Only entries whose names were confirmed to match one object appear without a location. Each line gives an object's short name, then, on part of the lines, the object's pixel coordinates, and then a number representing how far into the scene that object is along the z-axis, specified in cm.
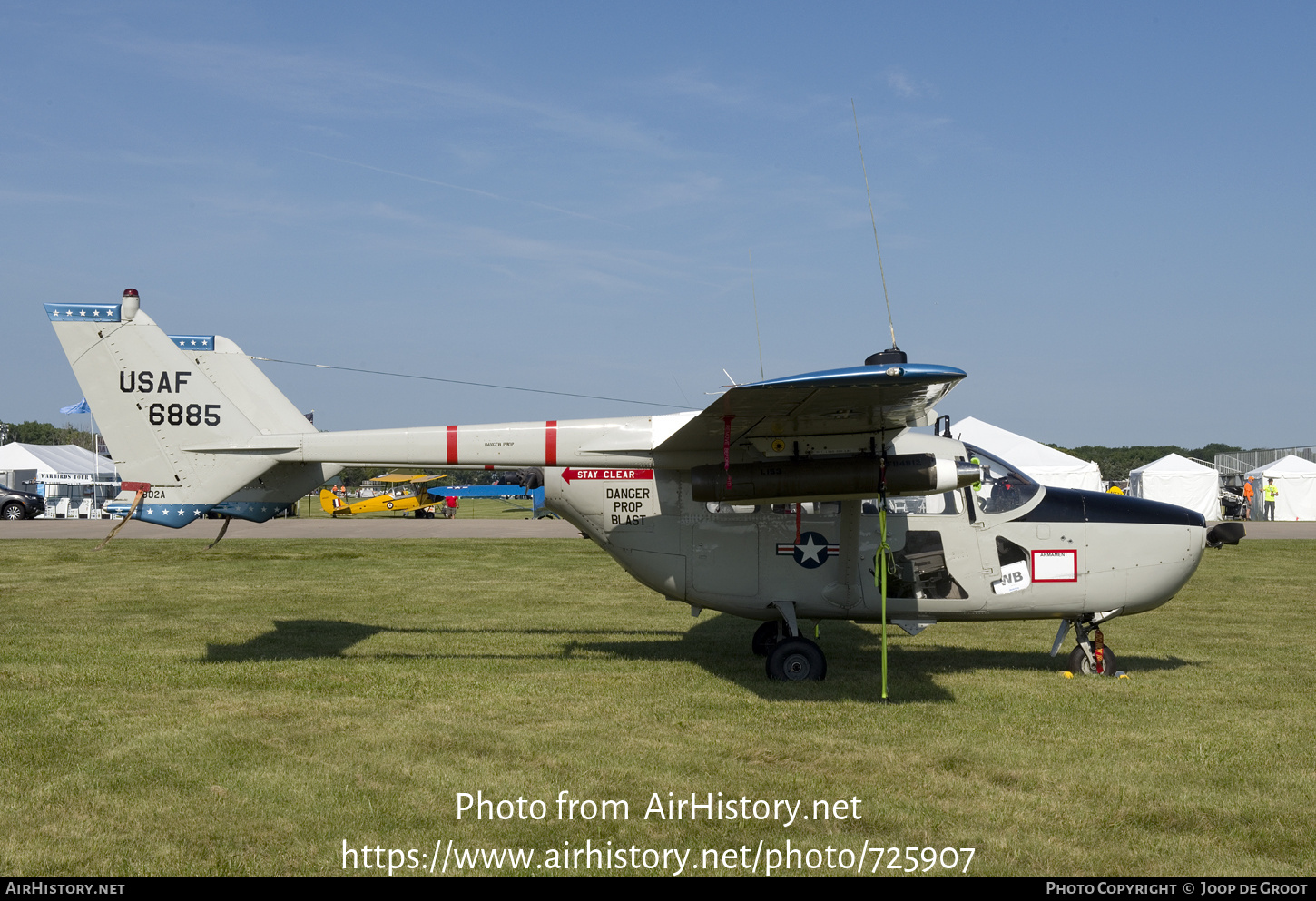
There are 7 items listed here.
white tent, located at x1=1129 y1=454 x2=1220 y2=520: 4359
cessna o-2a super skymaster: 941
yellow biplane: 5022
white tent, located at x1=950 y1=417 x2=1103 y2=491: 3838
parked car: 4403
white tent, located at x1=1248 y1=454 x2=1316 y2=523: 4588
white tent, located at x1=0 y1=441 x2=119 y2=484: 4909
